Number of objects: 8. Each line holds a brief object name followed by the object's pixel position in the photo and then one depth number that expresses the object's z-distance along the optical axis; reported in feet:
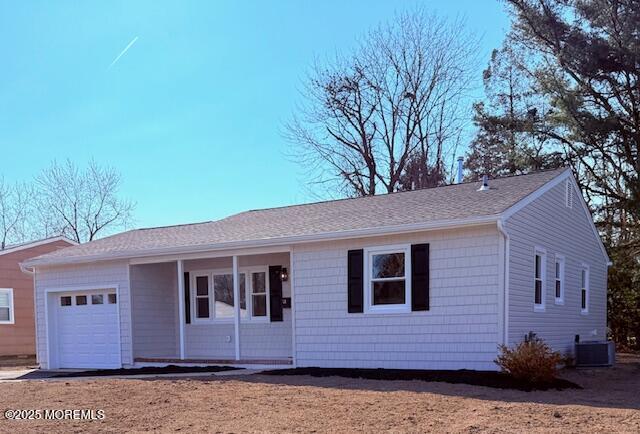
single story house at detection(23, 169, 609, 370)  34.42
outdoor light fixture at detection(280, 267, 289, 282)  45.70
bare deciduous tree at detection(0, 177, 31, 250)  111.45
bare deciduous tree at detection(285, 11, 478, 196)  85.71
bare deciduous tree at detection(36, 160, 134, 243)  106.29
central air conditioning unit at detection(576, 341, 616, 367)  42.11
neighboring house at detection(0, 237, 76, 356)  64.54
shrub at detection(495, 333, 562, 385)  29.66
